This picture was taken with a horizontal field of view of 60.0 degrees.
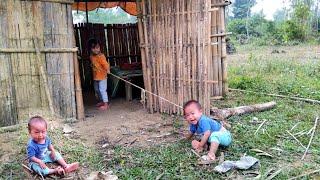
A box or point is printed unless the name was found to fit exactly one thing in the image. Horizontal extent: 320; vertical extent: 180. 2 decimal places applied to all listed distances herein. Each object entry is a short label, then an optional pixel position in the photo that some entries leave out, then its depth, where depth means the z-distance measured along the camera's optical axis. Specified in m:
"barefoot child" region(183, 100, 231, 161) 3.48
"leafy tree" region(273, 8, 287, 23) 39.72
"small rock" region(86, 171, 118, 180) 3.01
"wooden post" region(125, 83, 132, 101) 6.43
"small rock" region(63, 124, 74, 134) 4.41
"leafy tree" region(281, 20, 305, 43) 16.40
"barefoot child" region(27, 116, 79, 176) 2.98
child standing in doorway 5.88
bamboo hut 4.46
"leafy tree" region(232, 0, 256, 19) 30.27
